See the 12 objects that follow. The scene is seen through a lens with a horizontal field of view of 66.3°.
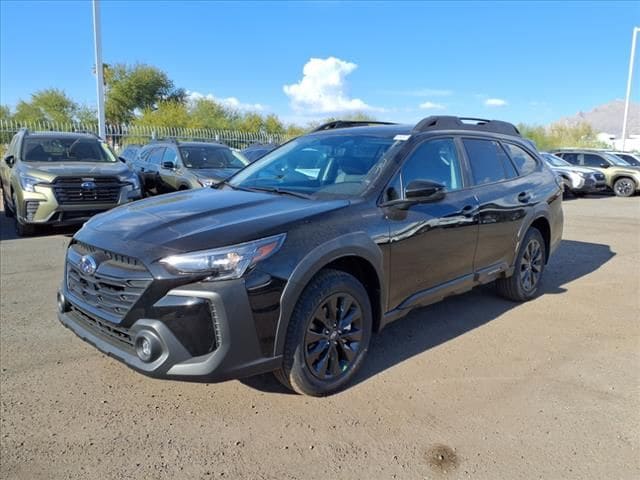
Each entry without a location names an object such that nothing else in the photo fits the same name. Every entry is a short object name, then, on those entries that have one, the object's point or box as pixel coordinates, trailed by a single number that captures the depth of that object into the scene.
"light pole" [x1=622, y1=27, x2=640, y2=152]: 31.37
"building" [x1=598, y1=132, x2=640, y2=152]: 55.22
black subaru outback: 2.61
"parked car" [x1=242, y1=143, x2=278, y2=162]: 14.92
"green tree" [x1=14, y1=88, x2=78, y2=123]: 40.31
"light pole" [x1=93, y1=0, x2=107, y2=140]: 15.84
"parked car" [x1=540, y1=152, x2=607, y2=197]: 17.97
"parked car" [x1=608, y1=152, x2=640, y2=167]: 20.44
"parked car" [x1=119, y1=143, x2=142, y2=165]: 13.50
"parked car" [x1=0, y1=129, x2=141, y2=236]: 7.69
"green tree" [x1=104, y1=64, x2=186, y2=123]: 44.66
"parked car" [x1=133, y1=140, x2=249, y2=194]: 9.58
